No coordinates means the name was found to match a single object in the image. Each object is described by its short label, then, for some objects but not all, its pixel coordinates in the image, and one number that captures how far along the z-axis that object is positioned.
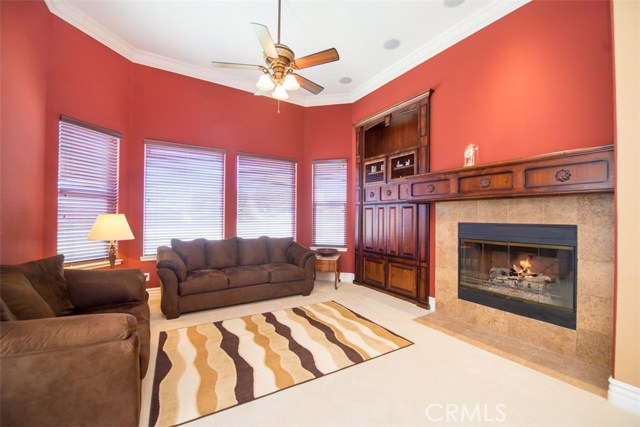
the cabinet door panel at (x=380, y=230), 4.53
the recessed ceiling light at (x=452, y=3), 2.97
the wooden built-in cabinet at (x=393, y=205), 3.92
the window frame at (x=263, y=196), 4.94
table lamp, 2.98
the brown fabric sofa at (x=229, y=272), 3.42
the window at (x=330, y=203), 5.38
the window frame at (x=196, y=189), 4.16
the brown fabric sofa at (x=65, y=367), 1.28
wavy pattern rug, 1.91
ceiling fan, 2.39
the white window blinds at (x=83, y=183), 3.15
